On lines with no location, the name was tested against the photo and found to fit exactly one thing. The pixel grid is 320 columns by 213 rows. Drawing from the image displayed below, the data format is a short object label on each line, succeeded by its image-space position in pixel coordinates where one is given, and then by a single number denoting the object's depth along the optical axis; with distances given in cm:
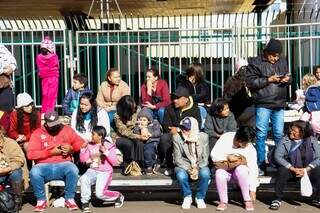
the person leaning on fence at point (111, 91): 962
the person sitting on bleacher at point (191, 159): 789
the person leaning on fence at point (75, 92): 961
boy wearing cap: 848
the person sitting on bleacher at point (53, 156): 798
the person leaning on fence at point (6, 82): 894
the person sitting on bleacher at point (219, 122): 831
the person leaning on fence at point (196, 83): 930
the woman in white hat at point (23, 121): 859
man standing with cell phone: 821
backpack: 746
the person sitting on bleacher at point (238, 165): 783
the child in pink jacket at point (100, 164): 801
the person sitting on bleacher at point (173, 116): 846
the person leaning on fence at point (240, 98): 862
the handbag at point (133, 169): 846
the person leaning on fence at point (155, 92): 957
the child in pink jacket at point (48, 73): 1063
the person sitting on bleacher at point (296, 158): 782
